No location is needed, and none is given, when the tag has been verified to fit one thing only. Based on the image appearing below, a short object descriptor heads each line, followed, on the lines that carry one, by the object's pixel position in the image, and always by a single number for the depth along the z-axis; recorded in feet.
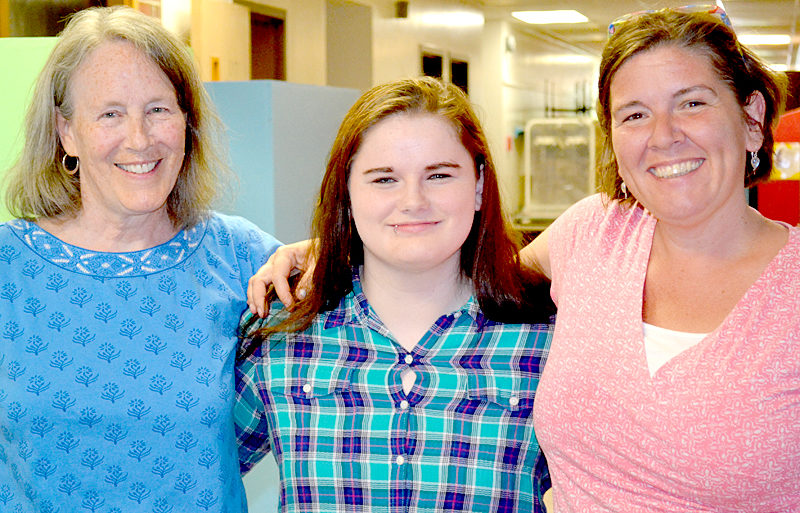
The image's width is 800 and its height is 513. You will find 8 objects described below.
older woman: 5.52
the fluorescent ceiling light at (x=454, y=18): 30.05
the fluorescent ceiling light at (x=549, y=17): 35.40
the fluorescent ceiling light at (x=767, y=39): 39.11
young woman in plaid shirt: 5.36
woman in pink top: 4.62
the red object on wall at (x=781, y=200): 9.02
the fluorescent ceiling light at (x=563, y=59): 44.38
